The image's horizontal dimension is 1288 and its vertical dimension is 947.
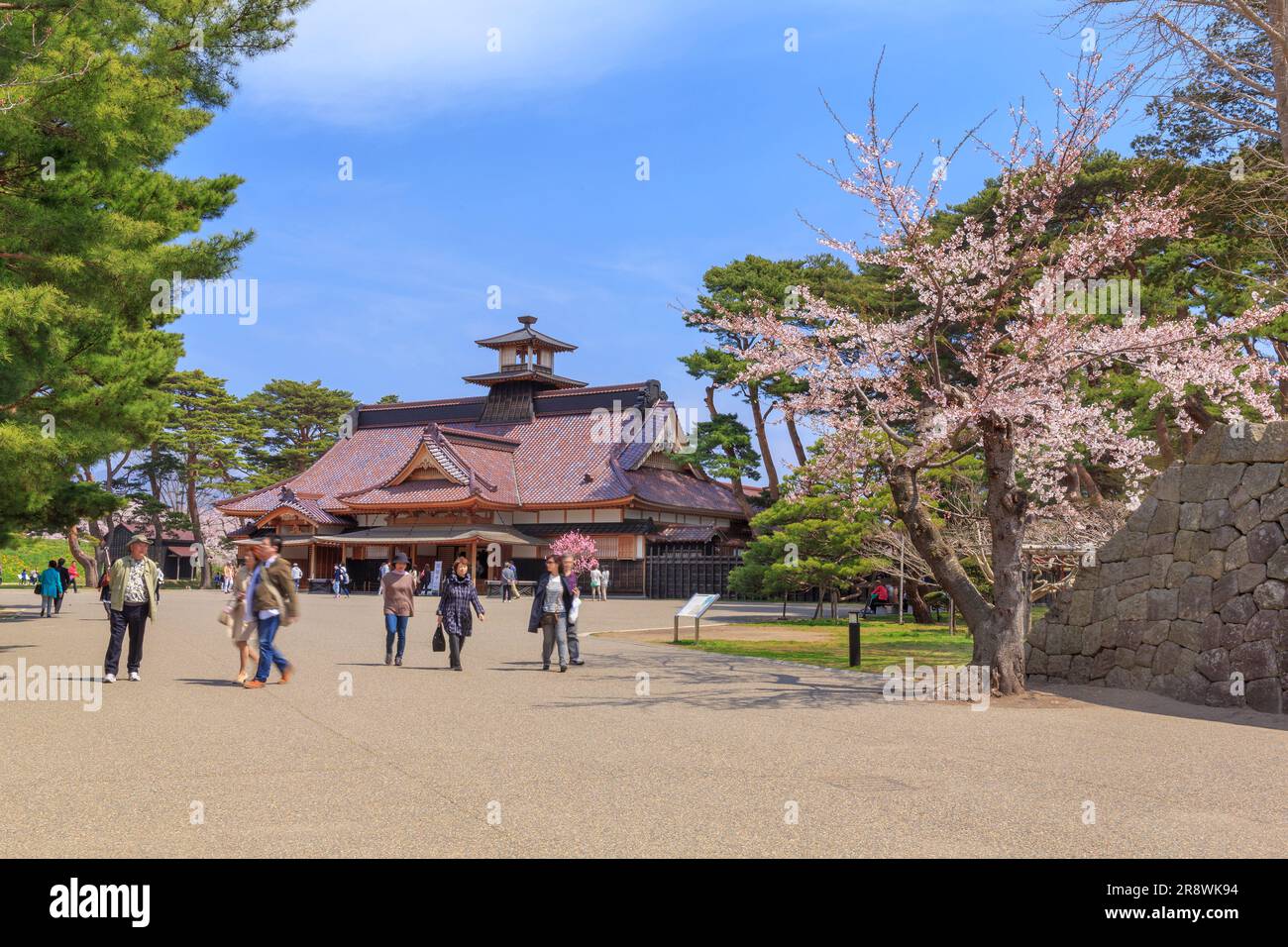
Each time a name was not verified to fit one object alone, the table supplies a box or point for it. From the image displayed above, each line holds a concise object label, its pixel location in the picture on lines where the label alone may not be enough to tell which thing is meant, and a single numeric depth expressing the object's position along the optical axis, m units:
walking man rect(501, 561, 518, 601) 38.47
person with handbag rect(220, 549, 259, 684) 12.19
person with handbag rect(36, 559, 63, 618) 25.53
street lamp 15.56
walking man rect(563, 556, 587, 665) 14.70
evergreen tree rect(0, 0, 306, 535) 13.02
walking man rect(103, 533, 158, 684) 12.18
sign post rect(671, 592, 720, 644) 18.23
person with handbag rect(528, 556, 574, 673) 14.30
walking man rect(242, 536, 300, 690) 12.00
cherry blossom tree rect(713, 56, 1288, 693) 12.69
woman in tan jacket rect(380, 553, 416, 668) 14.48
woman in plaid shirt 14.33
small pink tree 43.22
